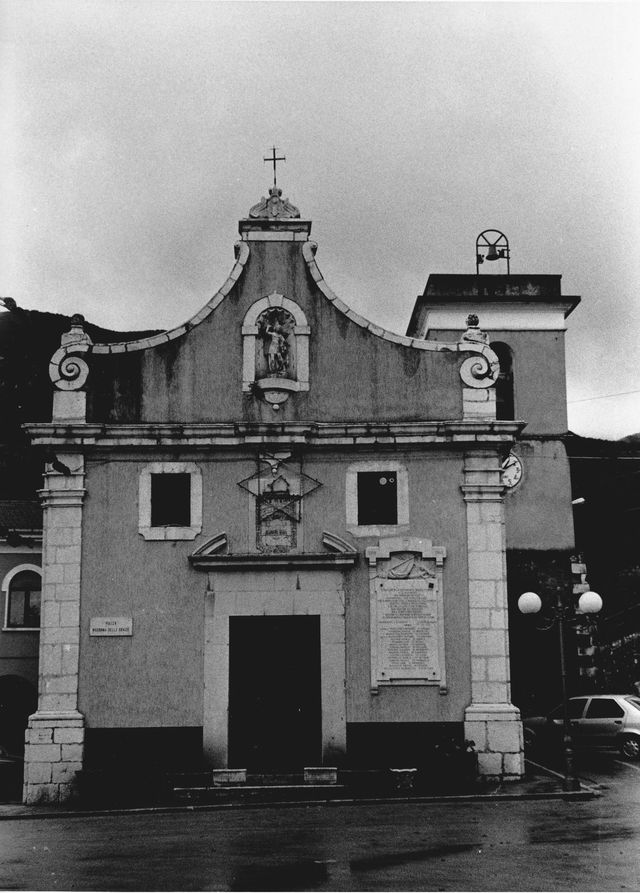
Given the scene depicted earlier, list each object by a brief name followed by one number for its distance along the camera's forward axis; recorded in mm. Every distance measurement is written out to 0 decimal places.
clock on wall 32406
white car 26531
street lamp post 20109
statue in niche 22203
